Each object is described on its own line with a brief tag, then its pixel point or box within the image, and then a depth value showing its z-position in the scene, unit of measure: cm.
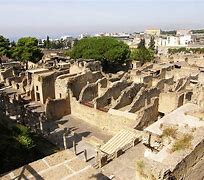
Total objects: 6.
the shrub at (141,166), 657
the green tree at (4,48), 4329
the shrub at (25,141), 1143
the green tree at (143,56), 4577
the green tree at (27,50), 3971
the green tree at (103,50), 3860
